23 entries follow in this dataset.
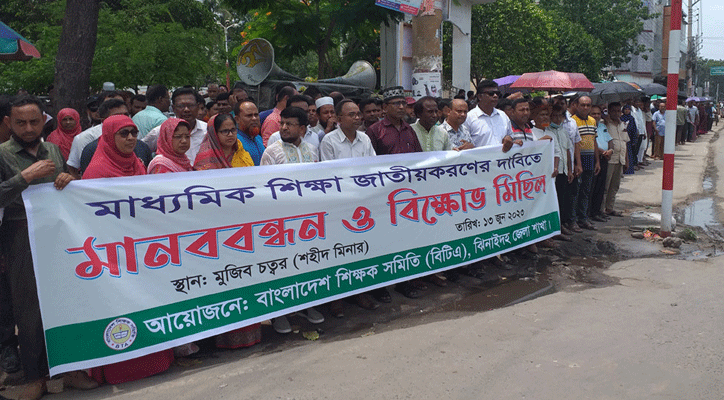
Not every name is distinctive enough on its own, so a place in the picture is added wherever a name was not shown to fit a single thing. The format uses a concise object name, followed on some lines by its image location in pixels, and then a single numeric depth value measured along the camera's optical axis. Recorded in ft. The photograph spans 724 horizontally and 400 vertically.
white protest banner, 12.03
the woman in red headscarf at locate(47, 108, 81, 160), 18.89
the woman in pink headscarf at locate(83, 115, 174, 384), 12.59
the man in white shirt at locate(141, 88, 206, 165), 18.11
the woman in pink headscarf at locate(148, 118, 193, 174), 13.96
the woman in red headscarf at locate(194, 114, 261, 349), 14.47
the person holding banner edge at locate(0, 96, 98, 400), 12.04
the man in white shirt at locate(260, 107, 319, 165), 16.07
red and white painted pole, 24.59
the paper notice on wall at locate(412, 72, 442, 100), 38.45
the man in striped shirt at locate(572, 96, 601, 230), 27.40
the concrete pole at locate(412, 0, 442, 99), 38.06
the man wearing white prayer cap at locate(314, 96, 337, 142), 21.40
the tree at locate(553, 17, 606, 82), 101.71
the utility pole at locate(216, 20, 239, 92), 124.11
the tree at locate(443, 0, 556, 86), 87.97
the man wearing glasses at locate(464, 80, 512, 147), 21.79
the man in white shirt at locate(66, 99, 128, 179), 17.19
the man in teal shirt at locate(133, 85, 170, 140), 19.42
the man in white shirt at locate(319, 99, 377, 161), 17.39
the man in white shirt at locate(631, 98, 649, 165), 48.55
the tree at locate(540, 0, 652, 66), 115.65
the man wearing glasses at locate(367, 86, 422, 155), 18.71
